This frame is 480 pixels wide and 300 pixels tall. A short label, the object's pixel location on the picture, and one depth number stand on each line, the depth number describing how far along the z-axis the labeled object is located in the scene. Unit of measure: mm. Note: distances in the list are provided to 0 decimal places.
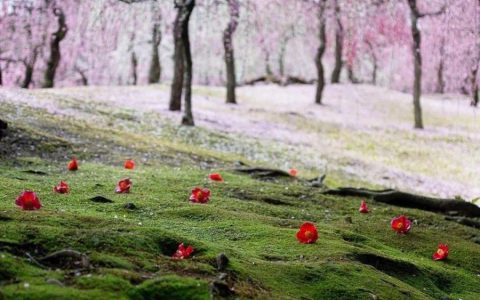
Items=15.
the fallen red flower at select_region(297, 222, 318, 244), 6066
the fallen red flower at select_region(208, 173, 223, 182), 10094
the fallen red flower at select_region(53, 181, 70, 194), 7355
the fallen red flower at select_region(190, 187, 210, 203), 7742
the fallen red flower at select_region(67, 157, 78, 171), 10109
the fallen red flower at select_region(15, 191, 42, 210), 5465
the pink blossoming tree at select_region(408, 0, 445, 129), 30797
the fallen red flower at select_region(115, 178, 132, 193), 7961
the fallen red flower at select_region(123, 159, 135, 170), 11005
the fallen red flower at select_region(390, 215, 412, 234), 7840
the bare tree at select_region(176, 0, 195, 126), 20531
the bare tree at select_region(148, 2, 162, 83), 40169
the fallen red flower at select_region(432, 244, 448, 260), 7145
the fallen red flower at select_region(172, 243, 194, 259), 4797
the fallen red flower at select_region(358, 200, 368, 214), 9297
